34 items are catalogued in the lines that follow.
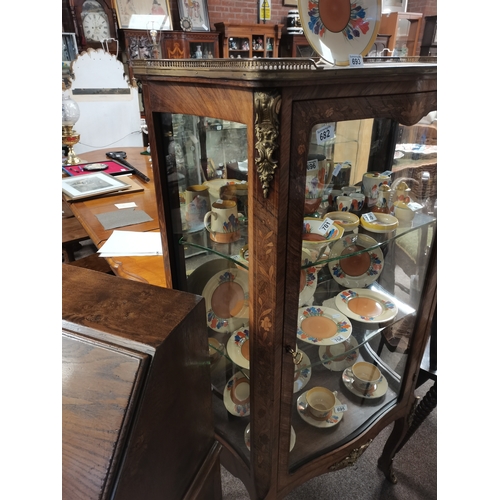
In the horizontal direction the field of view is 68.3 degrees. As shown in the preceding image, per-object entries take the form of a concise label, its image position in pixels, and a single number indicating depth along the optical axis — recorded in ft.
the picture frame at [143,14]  11.46
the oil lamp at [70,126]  7.65
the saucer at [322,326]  2.84
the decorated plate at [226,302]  2.78
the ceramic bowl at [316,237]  2.26
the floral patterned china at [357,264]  2.77
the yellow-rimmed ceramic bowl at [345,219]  2.73
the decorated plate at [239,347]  2.98
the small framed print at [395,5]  16.11
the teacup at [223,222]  2.47
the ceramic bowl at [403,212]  3.13
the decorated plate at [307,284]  2.51
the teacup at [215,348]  3.17
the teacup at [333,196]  2.75
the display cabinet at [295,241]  1.81
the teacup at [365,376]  3.88
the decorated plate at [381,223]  2.94
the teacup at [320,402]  3.46
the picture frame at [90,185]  5.95
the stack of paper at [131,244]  4.12
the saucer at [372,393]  3.80
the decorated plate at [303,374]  2.84
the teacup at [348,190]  2.94
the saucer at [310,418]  3.39
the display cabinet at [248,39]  12.96
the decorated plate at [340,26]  2.03
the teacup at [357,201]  2.96
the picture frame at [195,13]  12.40
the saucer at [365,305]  3.39
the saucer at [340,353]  3.13
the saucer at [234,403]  3.16
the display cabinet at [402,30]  14.71
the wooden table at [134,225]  3.72
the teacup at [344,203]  2.87
